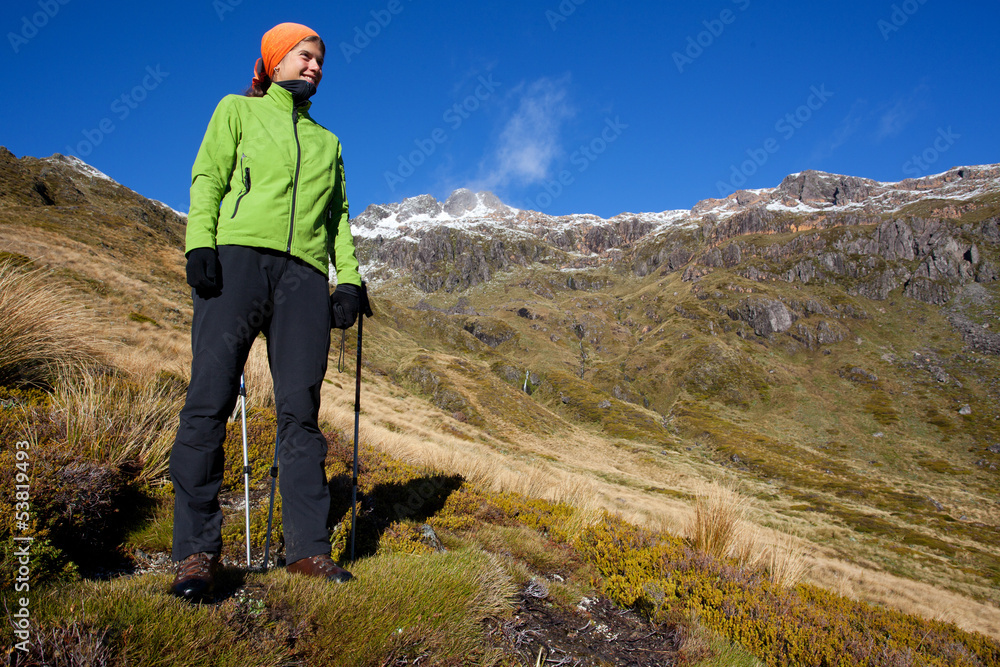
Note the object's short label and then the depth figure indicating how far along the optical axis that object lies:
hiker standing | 2.65
